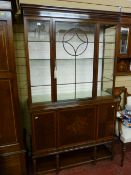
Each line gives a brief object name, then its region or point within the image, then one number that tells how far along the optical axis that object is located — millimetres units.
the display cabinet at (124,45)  2403
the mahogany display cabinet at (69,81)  1882
